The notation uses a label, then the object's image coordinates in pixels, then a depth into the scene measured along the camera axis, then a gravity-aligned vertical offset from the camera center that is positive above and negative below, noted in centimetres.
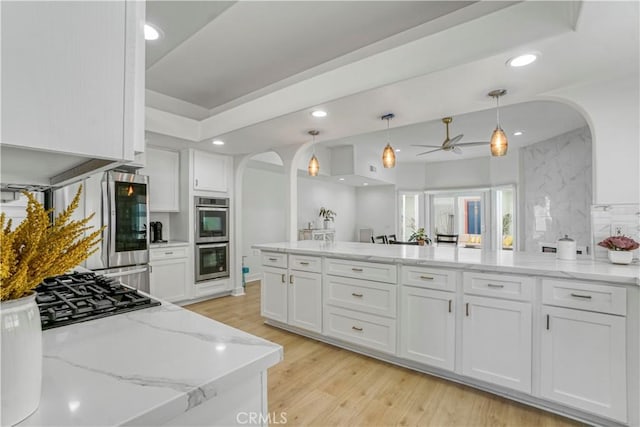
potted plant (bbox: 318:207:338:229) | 706 +7
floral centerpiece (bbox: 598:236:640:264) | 201 -20
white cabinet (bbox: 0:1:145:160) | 51 +26
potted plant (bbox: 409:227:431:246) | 508 -34
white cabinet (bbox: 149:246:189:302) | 388 -70
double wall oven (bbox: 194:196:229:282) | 434 -28
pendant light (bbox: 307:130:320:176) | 364 +61
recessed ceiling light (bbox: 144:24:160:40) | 213 +130
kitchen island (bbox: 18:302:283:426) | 59 -35
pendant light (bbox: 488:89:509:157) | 249 +61
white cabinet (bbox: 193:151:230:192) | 432 +68
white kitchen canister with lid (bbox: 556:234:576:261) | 225 -24
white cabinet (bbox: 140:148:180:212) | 409 +55
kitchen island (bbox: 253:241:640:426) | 173 -70
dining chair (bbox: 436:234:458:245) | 582 -43
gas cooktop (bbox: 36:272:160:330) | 104 -31
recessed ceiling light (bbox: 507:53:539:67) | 186 +97
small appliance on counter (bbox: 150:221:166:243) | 421 -17
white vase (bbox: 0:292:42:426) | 54 -25
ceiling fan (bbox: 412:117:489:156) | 407 +100
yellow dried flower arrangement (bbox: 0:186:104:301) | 56 -6
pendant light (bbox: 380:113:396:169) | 310 +61
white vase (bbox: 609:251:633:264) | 201 -26
